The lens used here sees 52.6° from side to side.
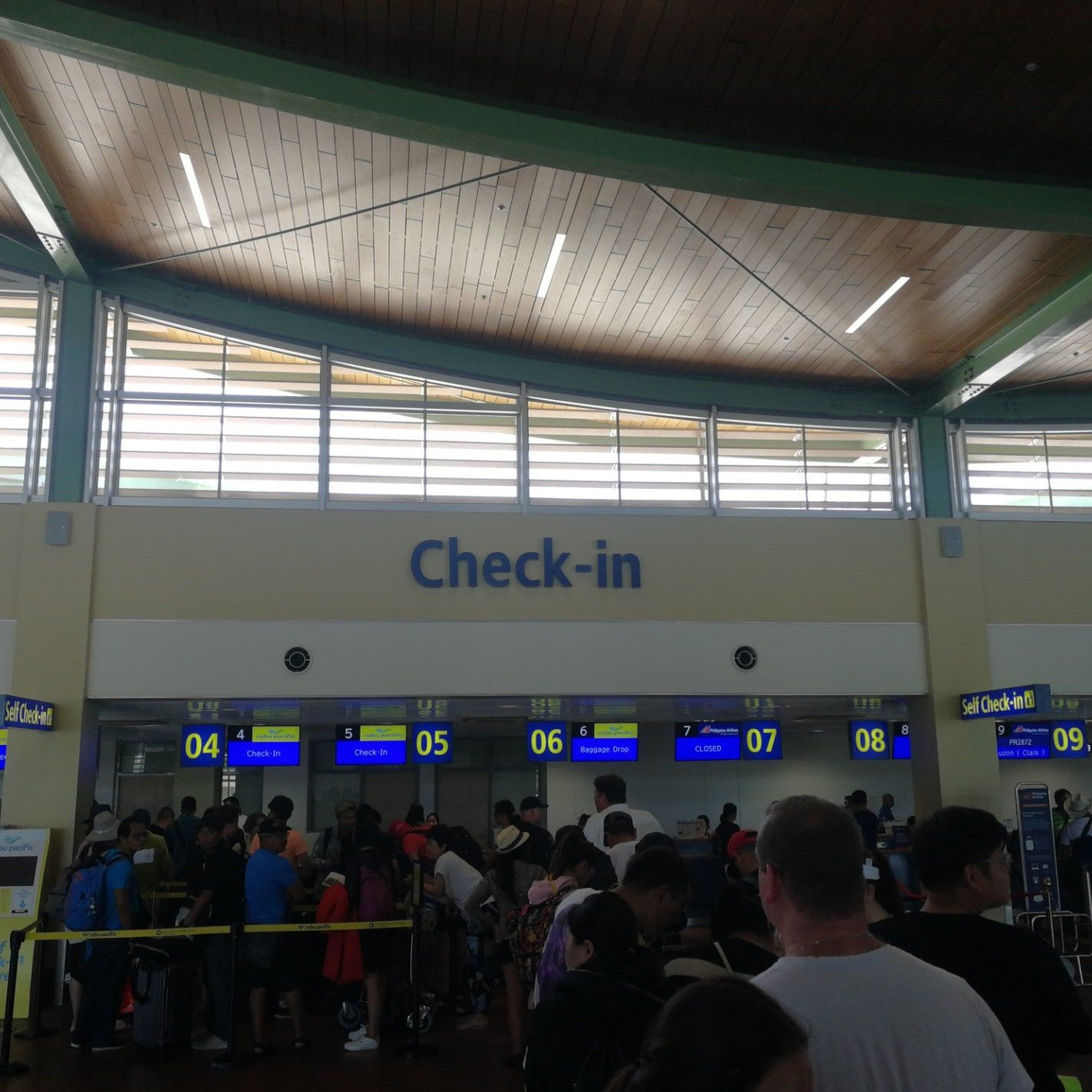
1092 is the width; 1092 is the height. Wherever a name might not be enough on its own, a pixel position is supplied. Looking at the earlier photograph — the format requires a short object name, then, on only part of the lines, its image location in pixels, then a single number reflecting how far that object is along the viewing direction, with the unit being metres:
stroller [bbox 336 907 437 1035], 8.80
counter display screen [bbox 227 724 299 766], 13.17
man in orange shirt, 11.02
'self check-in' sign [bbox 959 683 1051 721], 11.01
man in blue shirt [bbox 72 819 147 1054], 8.40
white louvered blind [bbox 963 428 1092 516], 13.49
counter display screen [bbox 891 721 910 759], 14.77
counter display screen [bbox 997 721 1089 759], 15.29
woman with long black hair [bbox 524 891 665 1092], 2.80
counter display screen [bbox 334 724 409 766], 13.25
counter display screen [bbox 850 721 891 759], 14.11
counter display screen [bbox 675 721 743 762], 14.04
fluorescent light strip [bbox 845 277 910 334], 10.53
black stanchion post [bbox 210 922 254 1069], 7.86
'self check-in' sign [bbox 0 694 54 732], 9.98
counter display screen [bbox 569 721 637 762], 13.72
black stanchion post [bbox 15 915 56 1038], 9.12
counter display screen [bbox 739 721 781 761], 14.16
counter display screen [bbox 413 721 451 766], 13.35
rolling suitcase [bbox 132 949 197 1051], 8.33
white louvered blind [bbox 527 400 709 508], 12.80
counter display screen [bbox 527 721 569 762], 13.69
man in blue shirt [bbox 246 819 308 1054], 8.34
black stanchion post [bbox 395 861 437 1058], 7.98
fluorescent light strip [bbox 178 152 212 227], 9.54
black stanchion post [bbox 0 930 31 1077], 7.69
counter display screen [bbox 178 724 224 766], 12.84
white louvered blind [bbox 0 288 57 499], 11.82
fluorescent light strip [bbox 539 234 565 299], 10.15
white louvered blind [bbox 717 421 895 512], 13.15
